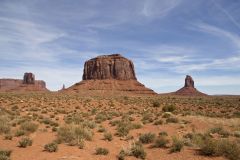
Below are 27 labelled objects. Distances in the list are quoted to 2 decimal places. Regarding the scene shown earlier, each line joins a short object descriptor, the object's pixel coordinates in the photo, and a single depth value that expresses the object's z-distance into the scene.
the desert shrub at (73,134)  13.30
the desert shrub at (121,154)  10.54
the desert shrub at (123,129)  15.94
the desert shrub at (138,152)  10.88
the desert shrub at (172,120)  20.67
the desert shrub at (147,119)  21.62
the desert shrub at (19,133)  14.75
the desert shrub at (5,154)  9.68
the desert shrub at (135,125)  18.24
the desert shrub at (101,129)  17.22
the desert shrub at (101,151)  11.45
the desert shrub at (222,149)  10.09
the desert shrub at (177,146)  11.51
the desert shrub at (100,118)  22.27
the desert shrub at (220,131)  15.48
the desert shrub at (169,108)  32.68
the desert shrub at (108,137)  14.60
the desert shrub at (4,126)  15.41
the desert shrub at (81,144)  12.39
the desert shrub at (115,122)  20.01
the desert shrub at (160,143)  12.51
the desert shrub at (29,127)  16.19
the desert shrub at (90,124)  18.36
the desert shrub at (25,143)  12.40
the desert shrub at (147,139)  13.64
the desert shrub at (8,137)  13.79
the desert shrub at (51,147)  11.59
